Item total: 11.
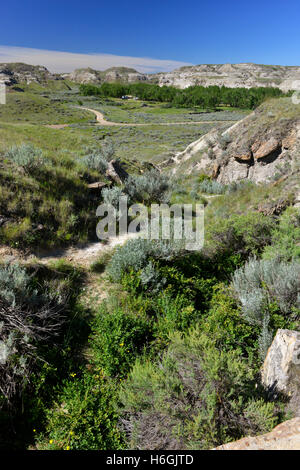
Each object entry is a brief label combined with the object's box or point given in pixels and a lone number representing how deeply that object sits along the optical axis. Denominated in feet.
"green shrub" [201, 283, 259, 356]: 13.08
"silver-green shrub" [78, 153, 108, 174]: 30.67
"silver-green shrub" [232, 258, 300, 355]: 14.02
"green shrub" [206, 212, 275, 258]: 21.35
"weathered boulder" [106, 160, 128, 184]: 31.60
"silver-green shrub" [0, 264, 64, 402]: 10.90
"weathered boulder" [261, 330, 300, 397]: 10.31
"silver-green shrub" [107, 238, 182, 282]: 17.53
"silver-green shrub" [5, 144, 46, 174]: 23.26
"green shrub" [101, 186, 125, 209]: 26.18
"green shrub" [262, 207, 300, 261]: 18.13
